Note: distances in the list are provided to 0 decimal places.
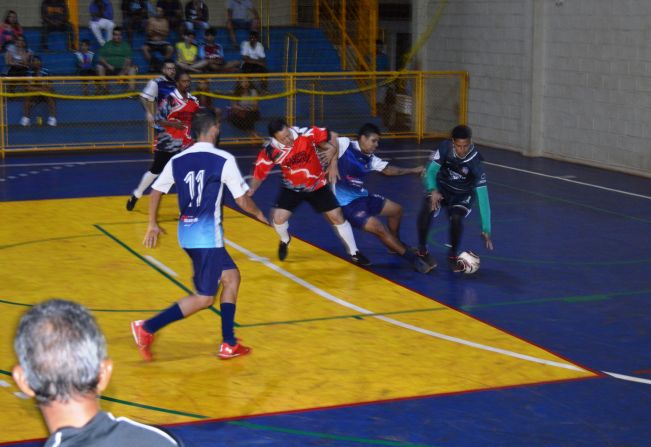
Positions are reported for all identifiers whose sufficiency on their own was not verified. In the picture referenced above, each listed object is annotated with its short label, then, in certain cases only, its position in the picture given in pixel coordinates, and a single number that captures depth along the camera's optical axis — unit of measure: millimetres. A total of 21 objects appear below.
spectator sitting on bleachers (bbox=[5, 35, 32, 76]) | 21797
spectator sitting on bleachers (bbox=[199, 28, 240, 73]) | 23734
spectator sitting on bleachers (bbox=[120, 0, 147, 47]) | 25656
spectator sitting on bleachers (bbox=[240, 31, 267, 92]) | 23656
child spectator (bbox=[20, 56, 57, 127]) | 20984
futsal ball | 10742
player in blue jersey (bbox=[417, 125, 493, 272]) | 10672
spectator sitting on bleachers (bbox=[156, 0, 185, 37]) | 25375
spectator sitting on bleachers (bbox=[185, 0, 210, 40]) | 25656
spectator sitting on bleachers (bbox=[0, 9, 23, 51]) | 22812
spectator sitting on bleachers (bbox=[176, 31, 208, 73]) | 23422
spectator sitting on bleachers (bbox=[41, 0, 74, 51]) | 24828
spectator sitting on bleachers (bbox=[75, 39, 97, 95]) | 22984
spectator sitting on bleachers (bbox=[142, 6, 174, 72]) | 23938
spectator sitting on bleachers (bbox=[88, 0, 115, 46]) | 24656
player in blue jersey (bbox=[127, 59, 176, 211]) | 13688
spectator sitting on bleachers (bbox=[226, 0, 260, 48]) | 26469
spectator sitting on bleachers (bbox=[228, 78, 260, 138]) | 22156
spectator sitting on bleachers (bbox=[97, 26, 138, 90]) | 22812
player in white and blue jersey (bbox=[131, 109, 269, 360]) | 7734
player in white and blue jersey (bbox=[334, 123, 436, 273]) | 11000
